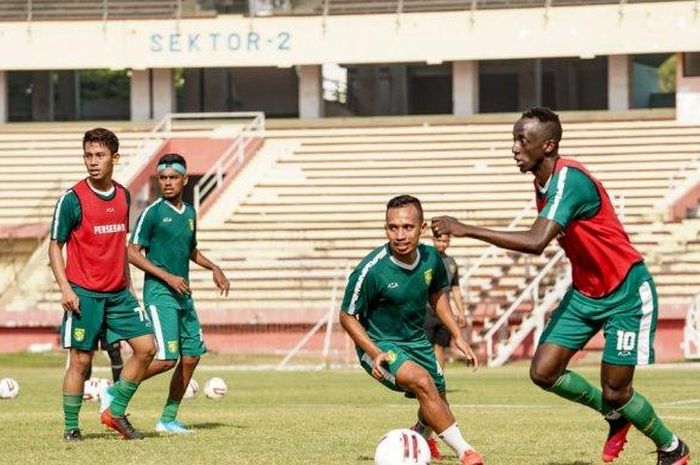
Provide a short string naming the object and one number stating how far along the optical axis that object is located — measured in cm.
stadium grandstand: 3462
